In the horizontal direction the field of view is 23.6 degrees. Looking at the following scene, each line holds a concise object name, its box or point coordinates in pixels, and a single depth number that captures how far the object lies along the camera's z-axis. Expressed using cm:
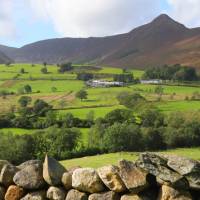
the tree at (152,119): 9525
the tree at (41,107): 10770
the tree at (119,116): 9598
